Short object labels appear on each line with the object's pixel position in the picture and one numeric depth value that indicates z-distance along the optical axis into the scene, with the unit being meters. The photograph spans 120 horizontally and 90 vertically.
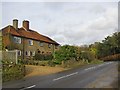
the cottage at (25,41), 18.20
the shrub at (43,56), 19.11
